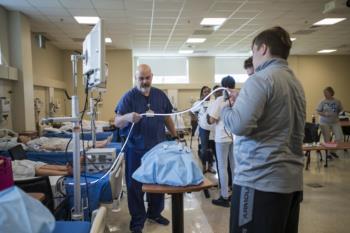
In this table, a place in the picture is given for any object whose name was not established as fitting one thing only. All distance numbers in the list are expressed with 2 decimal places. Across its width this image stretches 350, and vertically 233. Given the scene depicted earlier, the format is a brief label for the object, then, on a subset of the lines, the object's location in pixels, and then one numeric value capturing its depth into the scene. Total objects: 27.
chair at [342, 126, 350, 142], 7.39
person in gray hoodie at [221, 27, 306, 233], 1.24
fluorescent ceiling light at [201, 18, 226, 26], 6.16
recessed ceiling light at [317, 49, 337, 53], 10.29
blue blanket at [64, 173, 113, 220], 2.51
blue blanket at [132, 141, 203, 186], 1.62
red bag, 1.39
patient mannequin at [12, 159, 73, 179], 2.71
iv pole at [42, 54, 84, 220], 1.98
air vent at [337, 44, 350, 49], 9.39
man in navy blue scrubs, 2.64
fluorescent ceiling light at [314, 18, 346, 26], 6.36
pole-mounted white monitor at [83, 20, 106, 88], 1.82
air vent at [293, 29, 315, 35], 7.35
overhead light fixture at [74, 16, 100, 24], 5.85
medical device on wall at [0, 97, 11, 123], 4.66
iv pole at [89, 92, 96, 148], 3.08
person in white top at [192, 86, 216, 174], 4.21
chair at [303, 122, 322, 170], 5.27
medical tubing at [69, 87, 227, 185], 2.58
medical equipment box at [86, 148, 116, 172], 2.81
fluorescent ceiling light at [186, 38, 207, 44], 8.06
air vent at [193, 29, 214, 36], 7.05
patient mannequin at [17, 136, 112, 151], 3.77
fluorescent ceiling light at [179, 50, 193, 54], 9.86
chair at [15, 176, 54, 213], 2.11
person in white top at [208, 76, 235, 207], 3.27
